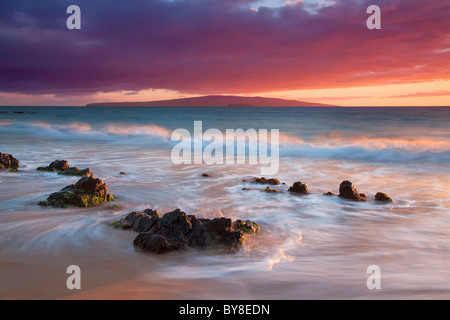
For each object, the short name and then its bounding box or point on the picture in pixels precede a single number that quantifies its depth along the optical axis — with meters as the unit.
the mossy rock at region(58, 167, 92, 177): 10.59
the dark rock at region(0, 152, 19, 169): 10.99
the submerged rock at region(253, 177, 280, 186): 10.12
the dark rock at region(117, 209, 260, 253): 4.77
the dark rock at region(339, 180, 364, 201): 8.48
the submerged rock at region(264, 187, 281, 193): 9.12
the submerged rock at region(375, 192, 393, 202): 8.45
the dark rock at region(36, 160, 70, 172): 11.06
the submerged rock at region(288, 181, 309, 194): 9.13
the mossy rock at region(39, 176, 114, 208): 6.95
